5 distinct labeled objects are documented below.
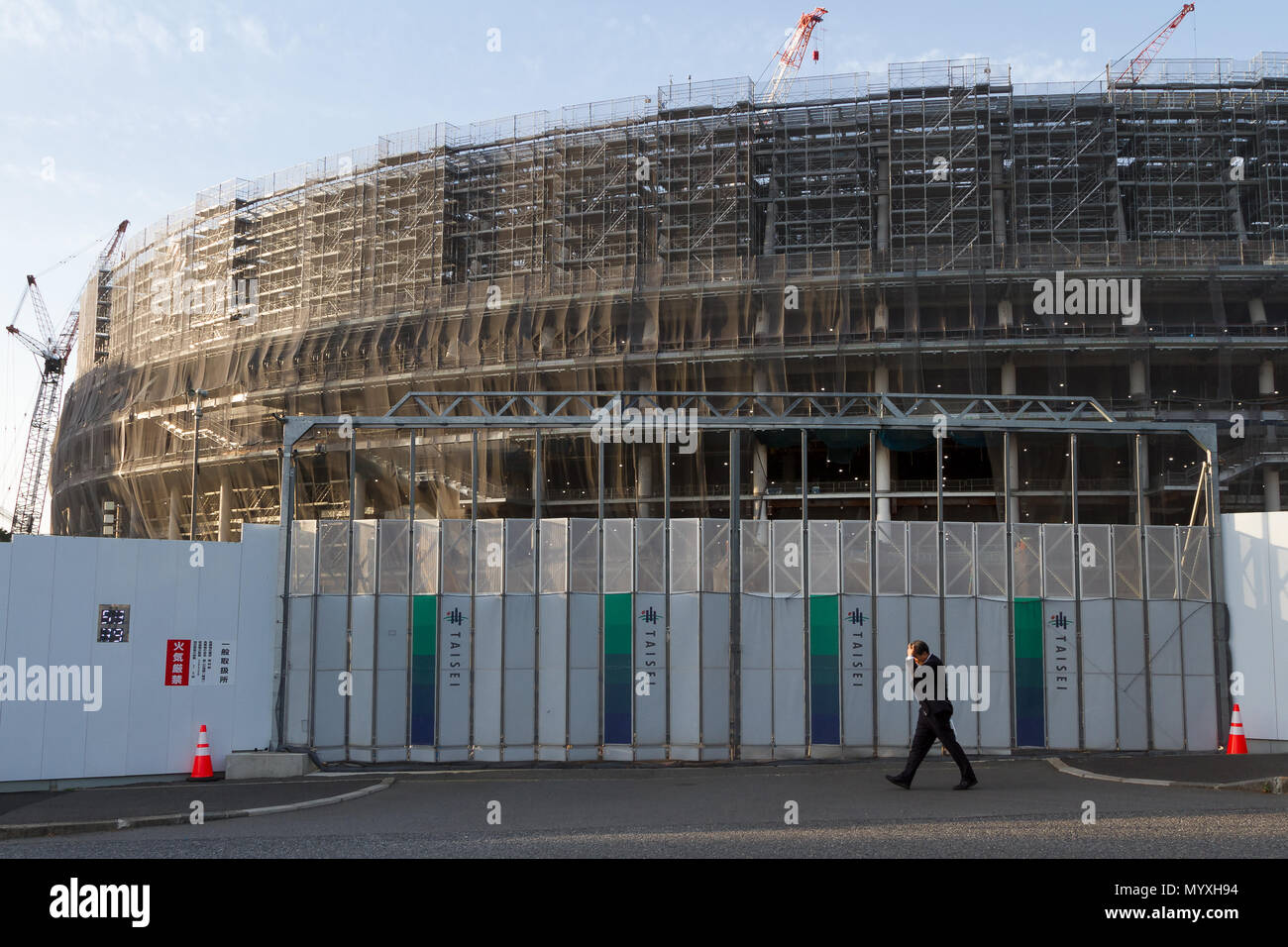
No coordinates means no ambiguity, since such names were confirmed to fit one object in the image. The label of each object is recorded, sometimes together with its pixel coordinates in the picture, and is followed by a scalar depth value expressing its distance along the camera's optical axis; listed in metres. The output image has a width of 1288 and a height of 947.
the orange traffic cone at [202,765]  18.47
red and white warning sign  19.03
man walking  14.56
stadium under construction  47.75
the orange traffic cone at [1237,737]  19.69
